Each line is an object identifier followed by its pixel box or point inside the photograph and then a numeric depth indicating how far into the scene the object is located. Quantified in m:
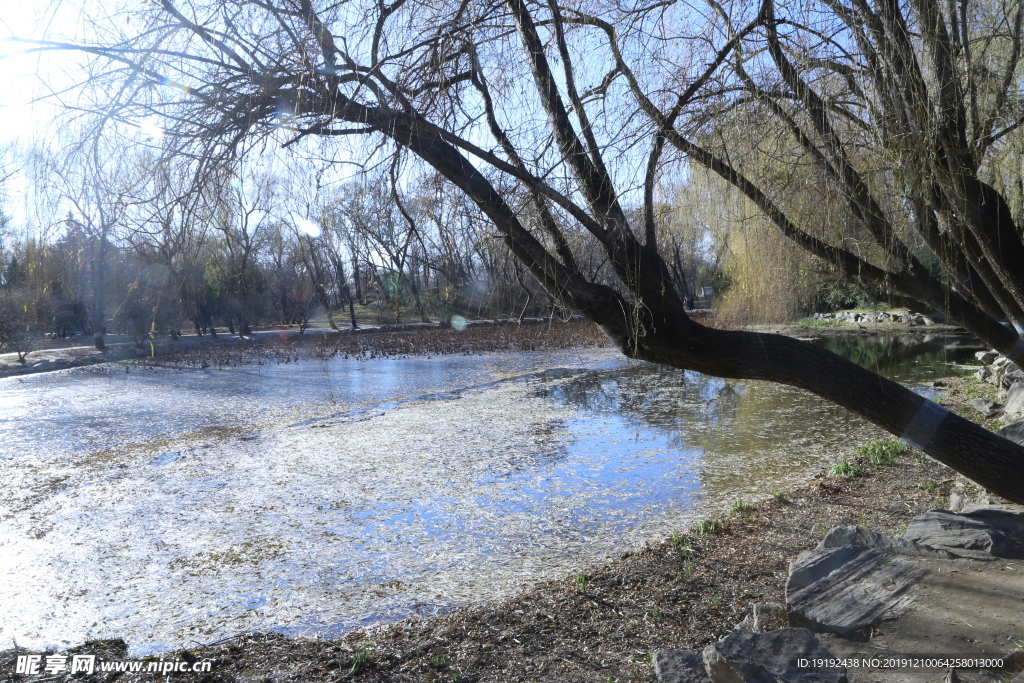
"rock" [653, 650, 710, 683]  2.29
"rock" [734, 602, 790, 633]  2.77
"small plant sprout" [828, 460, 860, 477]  5.42
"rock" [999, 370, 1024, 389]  7.47
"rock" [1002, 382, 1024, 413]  6.57
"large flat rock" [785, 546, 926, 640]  2.62
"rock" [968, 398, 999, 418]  7.11
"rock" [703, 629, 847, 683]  2.06
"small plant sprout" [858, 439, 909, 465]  5.72
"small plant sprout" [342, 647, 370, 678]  2.75
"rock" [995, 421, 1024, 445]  4.65
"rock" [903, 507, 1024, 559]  3.04
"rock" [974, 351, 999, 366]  11.16
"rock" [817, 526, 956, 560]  3.11
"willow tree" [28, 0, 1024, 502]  2.46
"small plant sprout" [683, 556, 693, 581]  3.56
